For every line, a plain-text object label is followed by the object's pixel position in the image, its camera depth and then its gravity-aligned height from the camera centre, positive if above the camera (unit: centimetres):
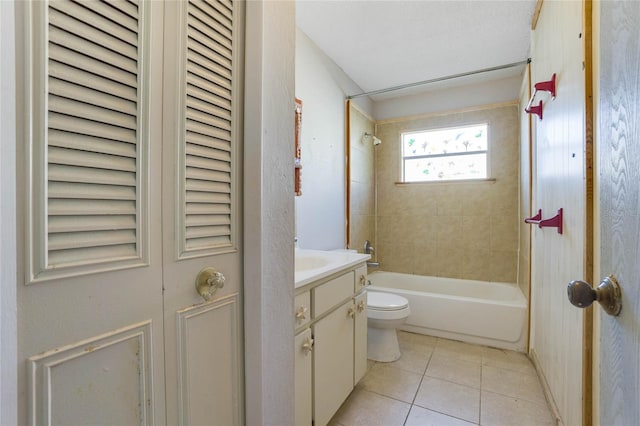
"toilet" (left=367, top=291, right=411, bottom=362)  219 -89
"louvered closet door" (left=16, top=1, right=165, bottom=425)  49 +0
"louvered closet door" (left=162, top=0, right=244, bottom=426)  71 +1
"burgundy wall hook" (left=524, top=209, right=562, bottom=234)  130 -6
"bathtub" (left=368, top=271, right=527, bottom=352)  233 -91
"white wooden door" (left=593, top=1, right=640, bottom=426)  53 +2
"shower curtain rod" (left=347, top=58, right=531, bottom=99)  233 +120
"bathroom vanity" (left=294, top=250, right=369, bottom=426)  119 -59
